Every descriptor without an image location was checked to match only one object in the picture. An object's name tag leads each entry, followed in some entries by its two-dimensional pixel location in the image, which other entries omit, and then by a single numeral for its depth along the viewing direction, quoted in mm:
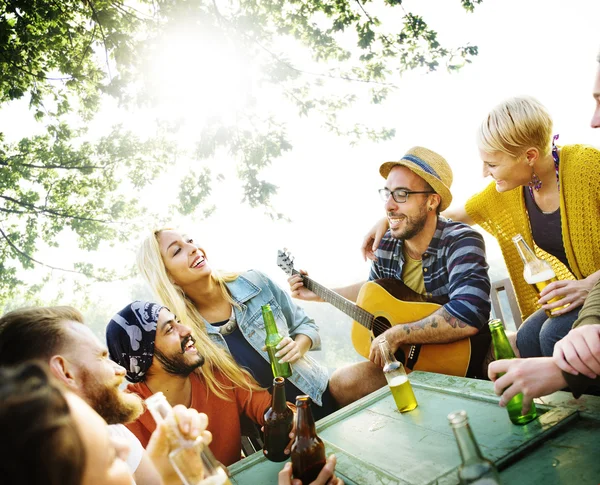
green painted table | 1190
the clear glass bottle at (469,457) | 904
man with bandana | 2424
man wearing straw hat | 2705
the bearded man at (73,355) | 1396
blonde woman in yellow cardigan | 2512
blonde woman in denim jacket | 2818
